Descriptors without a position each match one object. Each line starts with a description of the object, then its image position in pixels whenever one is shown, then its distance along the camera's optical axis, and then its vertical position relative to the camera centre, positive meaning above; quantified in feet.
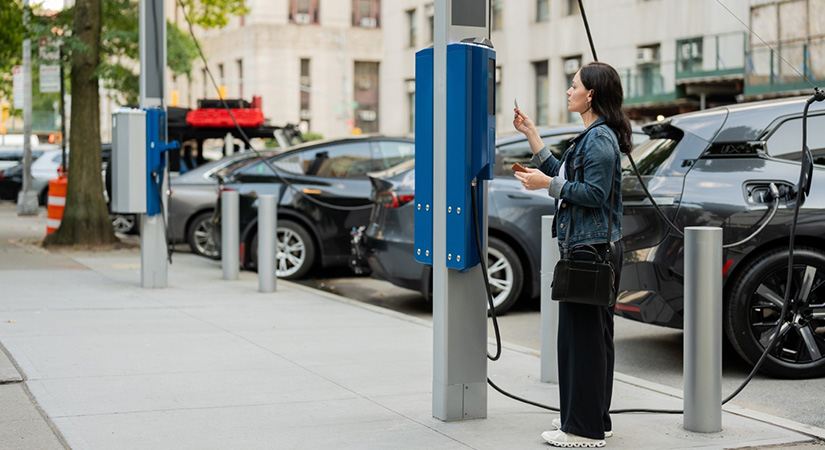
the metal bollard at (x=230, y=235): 38.75 -3.07
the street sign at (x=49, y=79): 63.00 +4.06
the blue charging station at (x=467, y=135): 17.17 +0.22
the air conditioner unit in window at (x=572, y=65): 133.59 +10.17
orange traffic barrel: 54.75 -2.75
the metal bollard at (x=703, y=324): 17.08 -2.76
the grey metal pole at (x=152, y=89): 36.27 +2.01
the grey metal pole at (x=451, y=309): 17.62 -2.61
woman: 16.08 -1.07
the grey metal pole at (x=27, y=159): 83.30 -0.75
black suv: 22.50 -1.60
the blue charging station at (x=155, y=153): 35.94 -0.12
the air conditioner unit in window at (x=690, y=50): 112.37 +10.06
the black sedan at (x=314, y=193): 40.83 -1.65
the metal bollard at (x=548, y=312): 20.80 -3.17
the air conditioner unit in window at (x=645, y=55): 119.75 +10.17
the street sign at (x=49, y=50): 49.90 +4.54
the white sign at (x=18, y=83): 85.56 +5.20
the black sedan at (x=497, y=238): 31.50 -2.59
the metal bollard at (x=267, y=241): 35.53 -2.99
